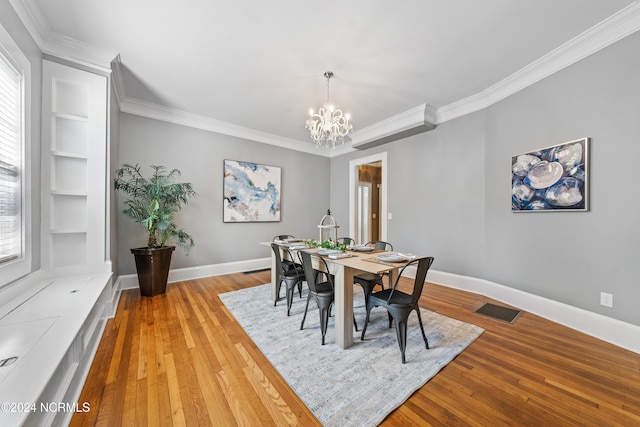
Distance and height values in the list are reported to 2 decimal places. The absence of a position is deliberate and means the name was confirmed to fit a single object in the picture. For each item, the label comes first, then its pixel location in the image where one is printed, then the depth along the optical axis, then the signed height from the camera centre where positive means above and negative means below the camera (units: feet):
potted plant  10.57 +0.04
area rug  4.91 -3.91
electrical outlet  7.20 -2.63
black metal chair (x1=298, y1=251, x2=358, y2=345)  7.16 -2.49
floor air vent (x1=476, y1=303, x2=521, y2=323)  8.73 -3.83
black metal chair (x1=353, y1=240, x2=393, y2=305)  8.32 -2.41
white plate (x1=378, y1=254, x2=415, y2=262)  7.00 -1.36
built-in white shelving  7.38 +1.47
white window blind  5.54 +1.28
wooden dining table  6.82 -2.35
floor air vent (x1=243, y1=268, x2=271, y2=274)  15.15 -3.78
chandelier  9.27 +3.60
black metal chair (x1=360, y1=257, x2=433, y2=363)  6.33 -2.51
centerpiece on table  8.95 -1.23
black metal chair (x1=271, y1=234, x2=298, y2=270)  9.98 -2.19
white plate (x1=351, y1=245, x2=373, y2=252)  9.12 -1.37
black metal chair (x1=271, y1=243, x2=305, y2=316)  9.01 -2.42
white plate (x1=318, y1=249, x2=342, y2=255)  7.91 -1.31
